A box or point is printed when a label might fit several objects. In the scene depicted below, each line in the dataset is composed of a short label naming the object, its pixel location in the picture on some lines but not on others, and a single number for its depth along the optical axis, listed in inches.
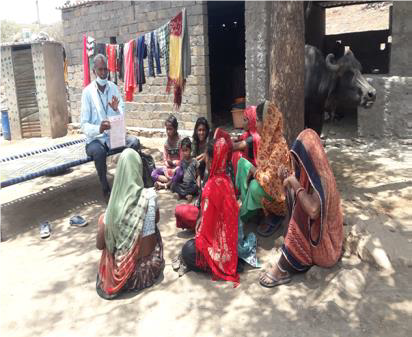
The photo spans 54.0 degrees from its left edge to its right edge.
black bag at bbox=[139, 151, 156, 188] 222.5
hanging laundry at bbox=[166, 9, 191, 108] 233.7
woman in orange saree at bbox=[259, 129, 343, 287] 114.9
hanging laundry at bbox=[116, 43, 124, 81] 272.1
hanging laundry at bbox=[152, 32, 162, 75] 252.2
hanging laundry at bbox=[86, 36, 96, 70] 280.2
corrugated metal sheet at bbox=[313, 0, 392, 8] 449.9
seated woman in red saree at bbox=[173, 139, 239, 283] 133.0
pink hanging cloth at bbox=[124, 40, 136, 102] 264.0
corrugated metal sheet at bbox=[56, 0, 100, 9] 378.9
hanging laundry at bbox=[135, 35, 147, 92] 260.4
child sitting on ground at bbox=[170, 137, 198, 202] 207.6
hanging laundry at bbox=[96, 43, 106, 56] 278.7
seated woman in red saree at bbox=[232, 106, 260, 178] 170.6
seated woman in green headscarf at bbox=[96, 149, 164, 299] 121.2
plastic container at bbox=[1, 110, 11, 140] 451.2
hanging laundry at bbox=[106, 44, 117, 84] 274.7
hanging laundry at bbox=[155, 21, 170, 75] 243.4
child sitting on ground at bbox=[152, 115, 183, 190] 226.1
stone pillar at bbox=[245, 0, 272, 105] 279.3
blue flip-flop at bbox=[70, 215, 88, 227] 187.2
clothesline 236.5
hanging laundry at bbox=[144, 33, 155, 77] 256.8
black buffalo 204.8
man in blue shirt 209.3
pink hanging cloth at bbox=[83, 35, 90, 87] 286.2
